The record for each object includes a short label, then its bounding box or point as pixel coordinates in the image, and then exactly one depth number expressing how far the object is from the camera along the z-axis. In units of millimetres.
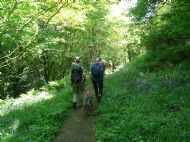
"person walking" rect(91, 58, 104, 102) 7844
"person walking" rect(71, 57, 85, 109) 7643
